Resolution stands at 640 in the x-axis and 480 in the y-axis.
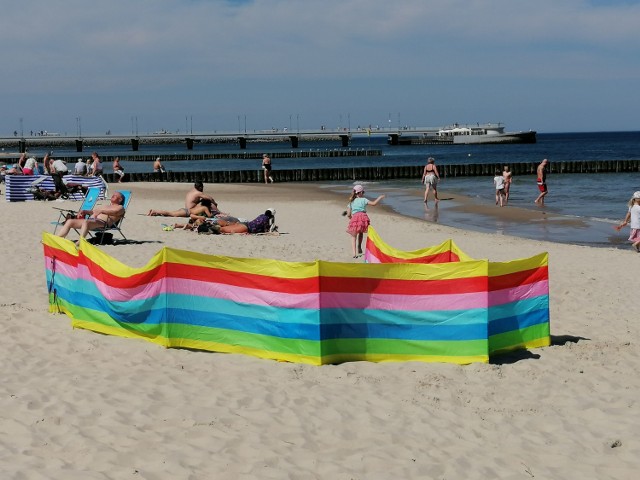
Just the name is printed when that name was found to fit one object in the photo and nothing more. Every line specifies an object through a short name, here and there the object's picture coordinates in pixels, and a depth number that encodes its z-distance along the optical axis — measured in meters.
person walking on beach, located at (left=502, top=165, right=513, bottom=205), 27.56
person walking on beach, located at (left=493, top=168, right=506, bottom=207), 27.28
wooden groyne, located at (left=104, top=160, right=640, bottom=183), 44.62
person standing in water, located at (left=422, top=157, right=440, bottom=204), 26.17
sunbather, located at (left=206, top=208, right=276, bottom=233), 16.03
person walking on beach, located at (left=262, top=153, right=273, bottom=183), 39.22
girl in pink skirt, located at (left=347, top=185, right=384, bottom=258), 13.59
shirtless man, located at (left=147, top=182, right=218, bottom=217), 16.92
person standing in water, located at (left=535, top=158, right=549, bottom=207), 26.25
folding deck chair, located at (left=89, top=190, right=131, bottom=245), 13.53
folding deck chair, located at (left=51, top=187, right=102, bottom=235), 15.70
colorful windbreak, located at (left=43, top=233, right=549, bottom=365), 7.34
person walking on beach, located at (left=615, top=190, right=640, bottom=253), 15.22
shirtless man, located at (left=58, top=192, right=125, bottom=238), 13.09
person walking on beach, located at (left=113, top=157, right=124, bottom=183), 36.38
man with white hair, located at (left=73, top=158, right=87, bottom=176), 29.95
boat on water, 137.88
